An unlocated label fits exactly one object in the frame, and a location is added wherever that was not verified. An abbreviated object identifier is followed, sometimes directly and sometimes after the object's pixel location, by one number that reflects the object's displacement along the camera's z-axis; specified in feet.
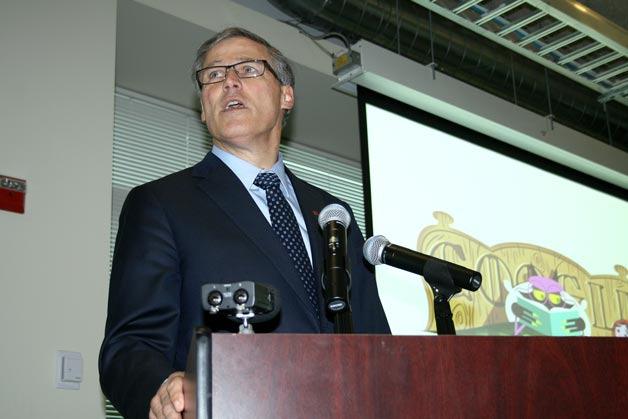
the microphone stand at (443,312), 5.76
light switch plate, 10.34
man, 5.54
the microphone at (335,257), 5.25
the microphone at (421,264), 5.70
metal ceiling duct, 14.84
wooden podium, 3.53
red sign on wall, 10.55
